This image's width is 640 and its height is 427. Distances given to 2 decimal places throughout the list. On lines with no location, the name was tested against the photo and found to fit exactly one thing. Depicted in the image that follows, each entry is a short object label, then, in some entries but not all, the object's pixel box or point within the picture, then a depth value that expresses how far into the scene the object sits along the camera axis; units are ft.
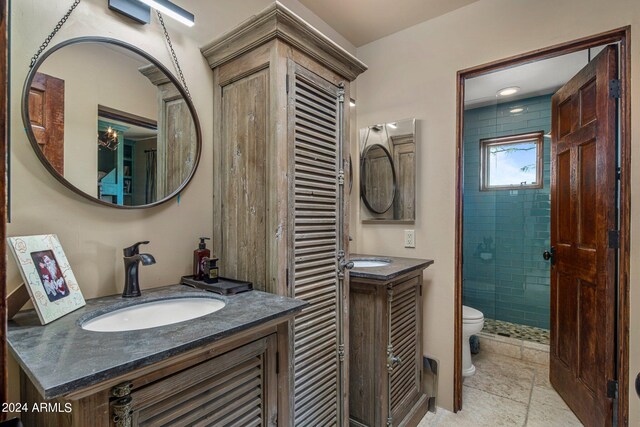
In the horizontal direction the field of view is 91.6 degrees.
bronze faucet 3.68
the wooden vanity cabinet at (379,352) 5.39
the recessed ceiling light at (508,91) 9.75
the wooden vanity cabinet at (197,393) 2.22
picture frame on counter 2.82
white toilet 7.84
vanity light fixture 3.87
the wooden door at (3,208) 1.66
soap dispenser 4.35
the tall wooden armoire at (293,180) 4.07
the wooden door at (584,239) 5.55
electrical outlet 7.40
